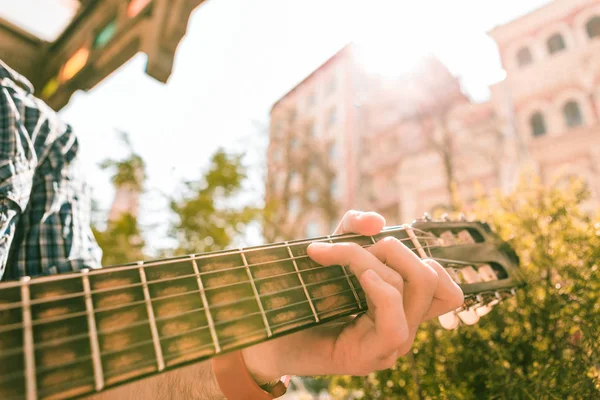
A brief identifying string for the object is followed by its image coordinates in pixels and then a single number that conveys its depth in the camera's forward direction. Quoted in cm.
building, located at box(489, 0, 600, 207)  1133
